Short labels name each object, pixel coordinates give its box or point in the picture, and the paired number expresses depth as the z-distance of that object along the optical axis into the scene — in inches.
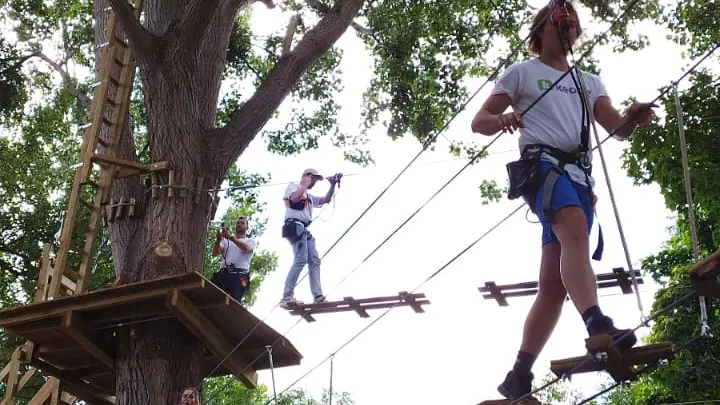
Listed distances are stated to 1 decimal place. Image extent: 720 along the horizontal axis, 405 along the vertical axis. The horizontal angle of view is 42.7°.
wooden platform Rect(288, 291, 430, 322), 285.6
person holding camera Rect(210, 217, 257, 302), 309.0
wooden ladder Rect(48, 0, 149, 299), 287.6
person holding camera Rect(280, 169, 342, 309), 302.4
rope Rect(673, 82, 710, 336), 128.1
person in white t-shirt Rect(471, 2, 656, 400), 129.1
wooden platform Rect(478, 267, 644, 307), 241.0
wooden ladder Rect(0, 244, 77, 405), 297.0
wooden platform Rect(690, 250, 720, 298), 111.5
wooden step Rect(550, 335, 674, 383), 117.0
